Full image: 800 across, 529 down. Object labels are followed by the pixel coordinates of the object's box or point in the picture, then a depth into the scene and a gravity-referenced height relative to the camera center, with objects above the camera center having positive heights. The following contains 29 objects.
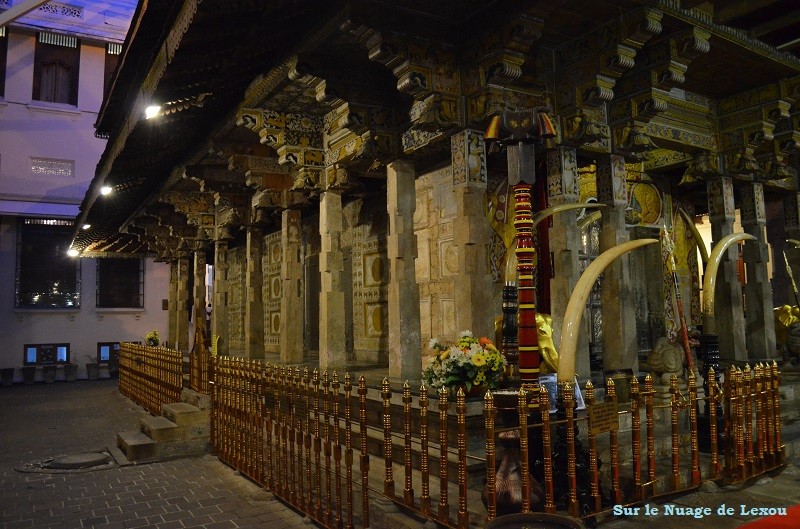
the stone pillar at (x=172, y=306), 20.30 +0.62
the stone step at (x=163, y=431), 7.47 -1.39
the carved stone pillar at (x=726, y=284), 9.83 +0.43
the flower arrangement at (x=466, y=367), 5.11 -0.45
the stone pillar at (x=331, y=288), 9.30 +0.52
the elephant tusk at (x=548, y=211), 6.45 +1.16
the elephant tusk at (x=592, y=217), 8.41 +1.41
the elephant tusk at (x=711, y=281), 6.35 +0.32
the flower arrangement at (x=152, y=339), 16.72 -0.44
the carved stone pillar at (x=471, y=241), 6.52 +0.85
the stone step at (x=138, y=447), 7.27 -1.56
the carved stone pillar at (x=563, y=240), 7.37 +0.95
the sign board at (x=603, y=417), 3.85 -0.71
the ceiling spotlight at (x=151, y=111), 7.91 +2.97
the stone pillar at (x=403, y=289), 7.66 +0.38
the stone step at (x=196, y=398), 8.12 -1.11
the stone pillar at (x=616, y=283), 7.98 +0.41
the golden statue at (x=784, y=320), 10.60 -0.22
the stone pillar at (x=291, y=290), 11.27 +0.60
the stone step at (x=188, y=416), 7.70 -1.25
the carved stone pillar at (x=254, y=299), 12.96 +0.51
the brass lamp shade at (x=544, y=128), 4.25 +1.36
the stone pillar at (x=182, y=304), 19.94 +0.68
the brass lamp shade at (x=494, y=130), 4.25 +1.37
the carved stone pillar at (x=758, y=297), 10.17 +0.21
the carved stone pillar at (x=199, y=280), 18.05 +1.37
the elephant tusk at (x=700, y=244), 7.54 +0.87
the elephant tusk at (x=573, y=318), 4.29 -0.04
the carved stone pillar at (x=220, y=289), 15.70 +0.92
